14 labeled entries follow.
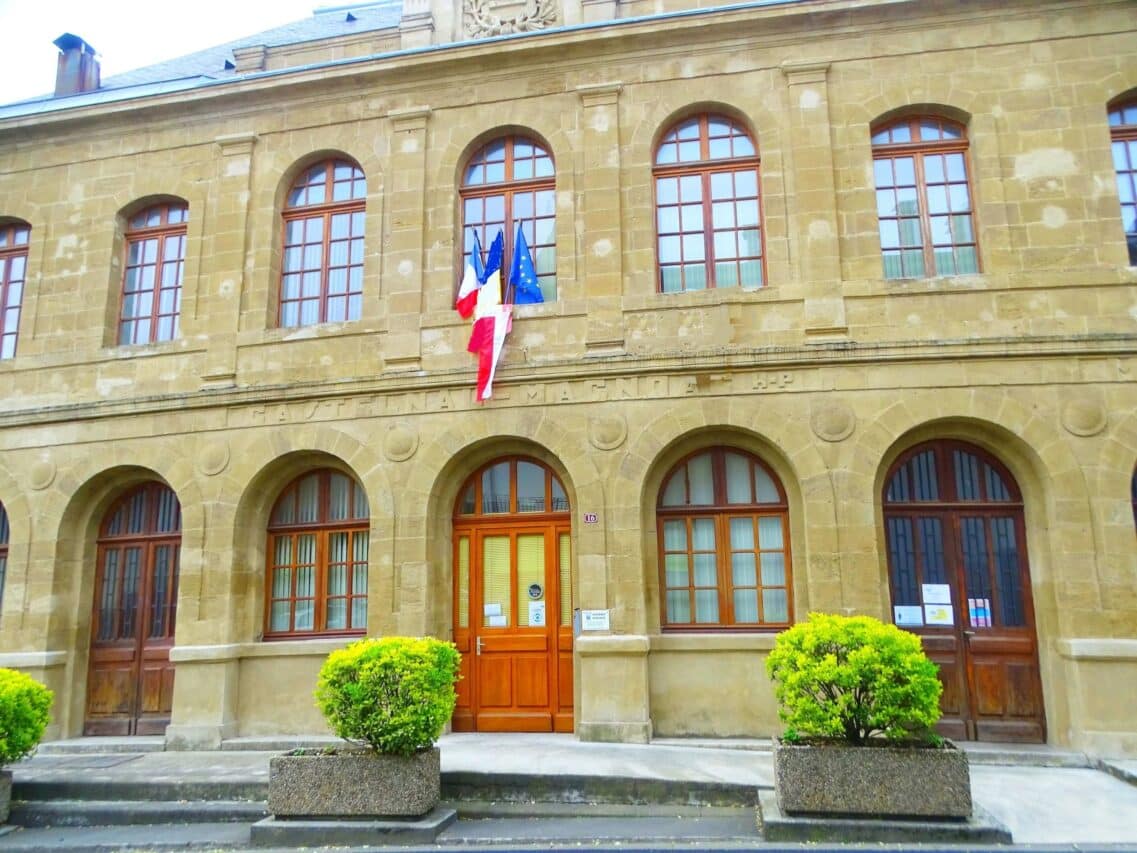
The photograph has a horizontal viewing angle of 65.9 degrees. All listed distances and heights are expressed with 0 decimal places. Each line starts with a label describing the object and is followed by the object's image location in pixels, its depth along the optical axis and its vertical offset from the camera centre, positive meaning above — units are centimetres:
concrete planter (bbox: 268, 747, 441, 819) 703 -126
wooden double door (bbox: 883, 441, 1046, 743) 942 +37
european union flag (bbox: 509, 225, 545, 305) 1063 +410
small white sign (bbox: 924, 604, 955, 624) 962 +4
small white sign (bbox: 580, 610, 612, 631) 973 +2
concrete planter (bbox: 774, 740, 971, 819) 649 -119
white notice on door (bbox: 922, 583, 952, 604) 968 +26
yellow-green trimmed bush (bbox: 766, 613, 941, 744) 652 -47
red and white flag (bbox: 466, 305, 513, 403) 1034 +329
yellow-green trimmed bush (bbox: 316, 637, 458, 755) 705 -57
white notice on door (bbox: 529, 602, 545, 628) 1033 +11
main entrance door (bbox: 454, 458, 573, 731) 1015 +27
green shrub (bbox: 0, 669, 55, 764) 776 -74
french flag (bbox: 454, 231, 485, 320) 1066 +399
